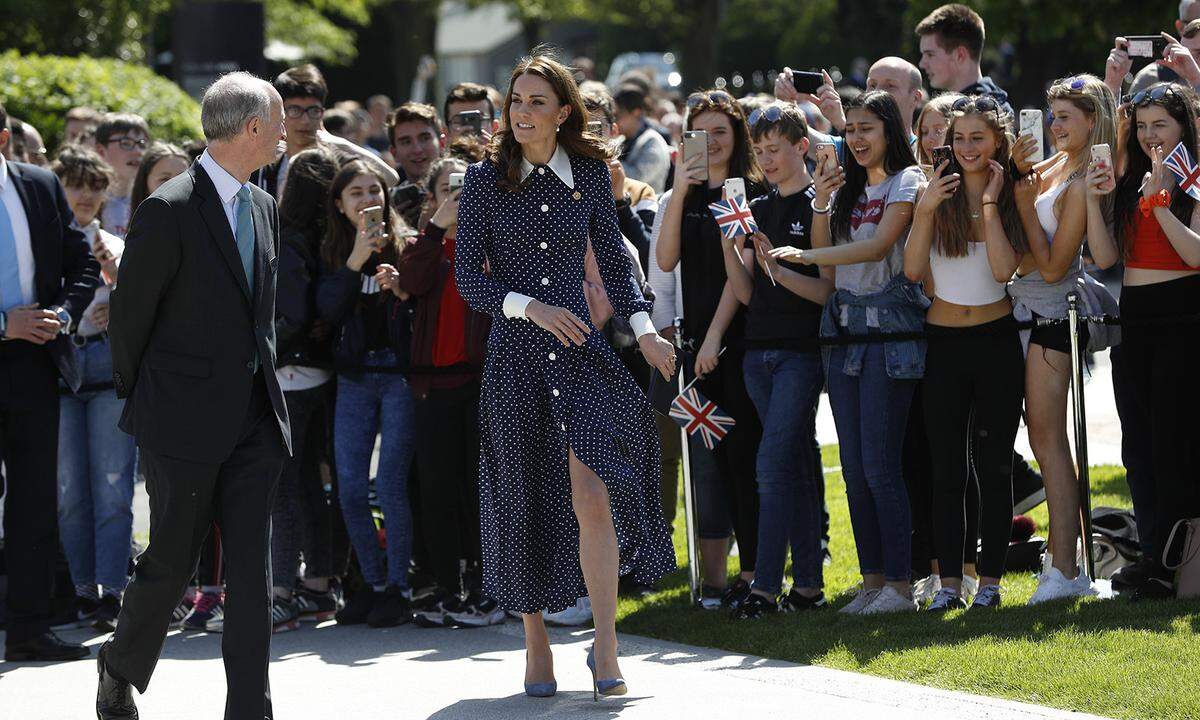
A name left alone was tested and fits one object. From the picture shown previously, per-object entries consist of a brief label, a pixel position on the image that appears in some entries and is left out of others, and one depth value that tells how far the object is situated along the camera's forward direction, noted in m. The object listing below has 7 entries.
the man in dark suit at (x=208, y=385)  11.11
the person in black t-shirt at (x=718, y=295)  15.60
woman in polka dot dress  12.72
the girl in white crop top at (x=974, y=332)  14.38
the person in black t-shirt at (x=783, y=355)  15.02
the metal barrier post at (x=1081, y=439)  14.34
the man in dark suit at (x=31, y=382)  14.94
